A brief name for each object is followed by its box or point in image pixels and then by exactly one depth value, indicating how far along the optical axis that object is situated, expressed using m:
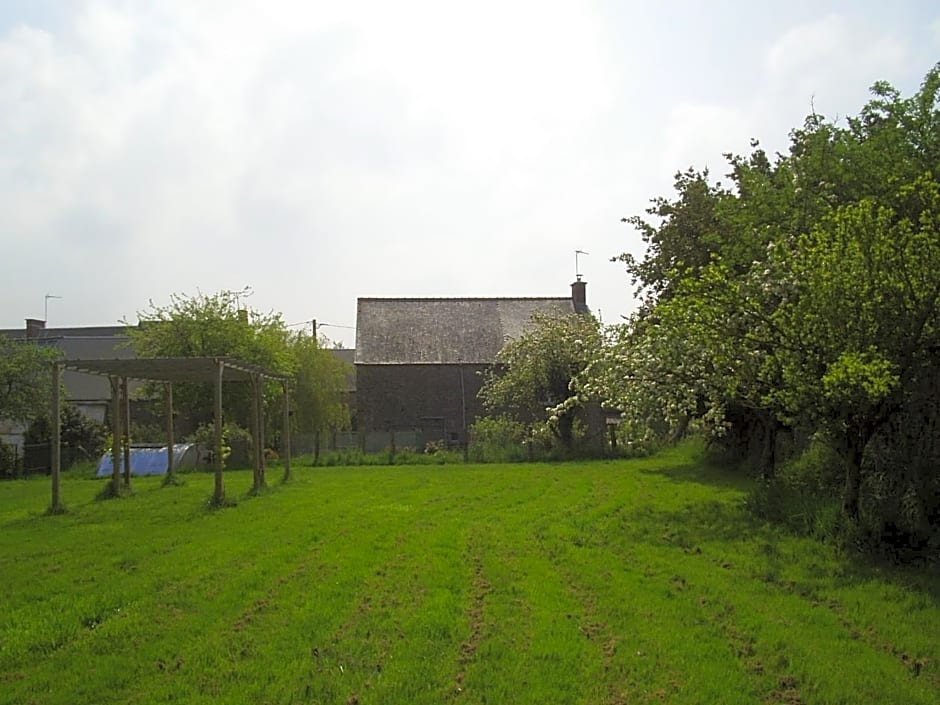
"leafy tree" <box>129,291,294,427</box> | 29.53
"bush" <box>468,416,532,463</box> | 29.70
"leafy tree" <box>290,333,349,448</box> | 37.31
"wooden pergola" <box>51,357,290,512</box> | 16.19
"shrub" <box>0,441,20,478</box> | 29.00
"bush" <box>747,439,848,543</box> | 11.12
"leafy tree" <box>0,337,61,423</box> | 32.00
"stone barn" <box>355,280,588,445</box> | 41.31
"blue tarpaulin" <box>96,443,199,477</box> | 26.77
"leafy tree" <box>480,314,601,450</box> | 31.16
